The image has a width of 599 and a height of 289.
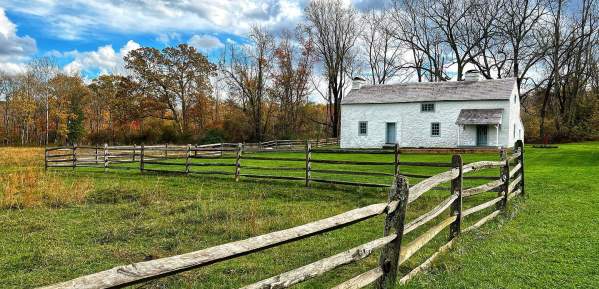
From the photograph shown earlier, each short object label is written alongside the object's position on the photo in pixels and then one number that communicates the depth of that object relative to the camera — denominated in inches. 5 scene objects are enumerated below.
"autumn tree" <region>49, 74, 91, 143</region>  1974.7
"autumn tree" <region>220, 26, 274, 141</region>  1819.6
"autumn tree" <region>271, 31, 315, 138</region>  1887.3
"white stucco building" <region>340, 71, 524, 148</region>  1182.9
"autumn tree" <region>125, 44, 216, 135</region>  1828.2
